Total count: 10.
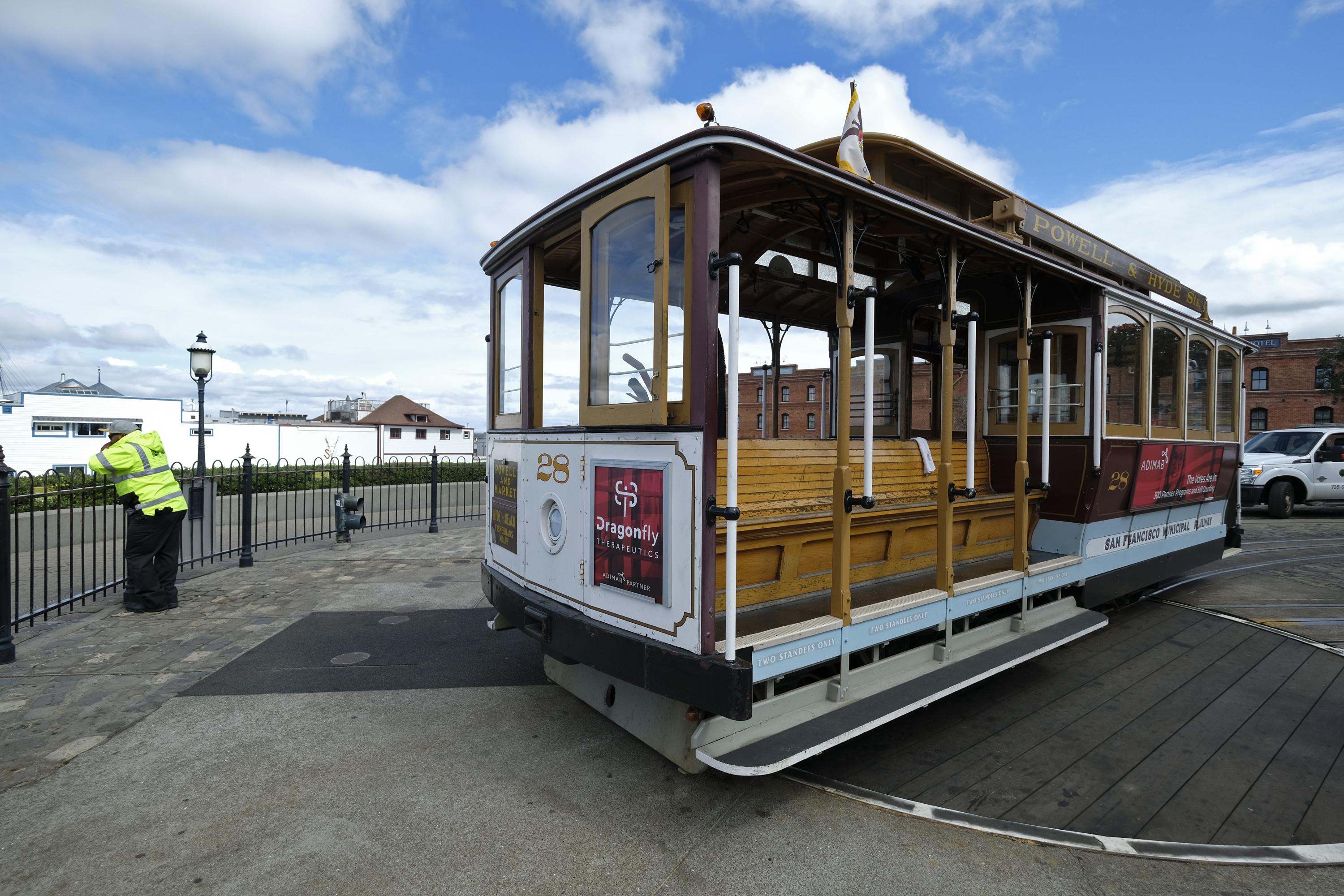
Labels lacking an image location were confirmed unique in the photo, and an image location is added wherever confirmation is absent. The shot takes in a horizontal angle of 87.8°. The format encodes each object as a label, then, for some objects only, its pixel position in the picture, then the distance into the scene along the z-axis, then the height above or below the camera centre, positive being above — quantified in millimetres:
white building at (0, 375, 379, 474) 37062 +790
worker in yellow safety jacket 5973 -572
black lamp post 9367 +1121
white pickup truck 13625 -567
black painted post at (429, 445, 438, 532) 11547 -851
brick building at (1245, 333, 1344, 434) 36531 +3108
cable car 2971 -52
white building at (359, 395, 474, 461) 52719 +1152
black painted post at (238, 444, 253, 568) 8367 -1070
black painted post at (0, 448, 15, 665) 4816 -956
